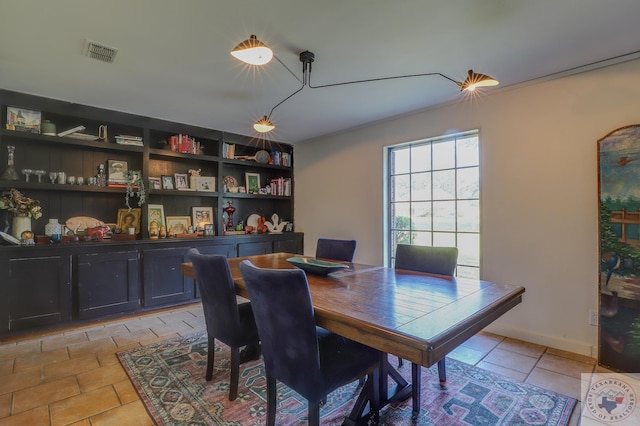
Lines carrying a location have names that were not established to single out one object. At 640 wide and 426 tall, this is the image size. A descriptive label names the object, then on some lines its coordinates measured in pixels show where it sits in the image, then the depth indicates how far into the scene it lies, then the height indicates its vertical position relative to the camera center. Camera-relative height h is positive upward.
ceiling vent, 2.17 +1.16
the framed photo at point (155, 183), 3.93 +0.38
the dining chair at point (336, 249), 2.93 -0.35
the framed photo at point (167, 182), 4.15 +0.41
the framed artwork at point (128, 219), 3.81 -0.08
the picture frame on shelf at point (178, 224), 4.20 -0.16
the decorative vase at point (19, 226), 3.07 -0.13
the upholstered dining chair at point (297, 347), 1.35 -0.65
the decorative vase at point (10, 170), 3.02 +0.42
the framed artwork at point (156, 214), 4.05 -0.02
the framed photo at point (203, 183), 4.36 +0.42
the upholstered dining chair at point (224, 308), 1.90 -0.60
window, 3.30 +0.19
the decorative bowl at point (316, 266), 2.16 -0.38
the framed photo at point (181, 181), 4.25 +0.44
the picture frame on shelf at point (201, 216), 4.45 -0.05
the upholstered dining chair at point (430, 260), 2.29 -0.37
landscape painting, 2.28 -0.28
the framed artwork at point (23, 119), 3.04 +0.93
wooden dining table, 1.16 -0.44
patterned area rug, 1.78 -1.17
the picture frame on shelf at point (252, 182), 4.99 +0.49
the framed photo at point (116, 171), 3.71 +0.50
